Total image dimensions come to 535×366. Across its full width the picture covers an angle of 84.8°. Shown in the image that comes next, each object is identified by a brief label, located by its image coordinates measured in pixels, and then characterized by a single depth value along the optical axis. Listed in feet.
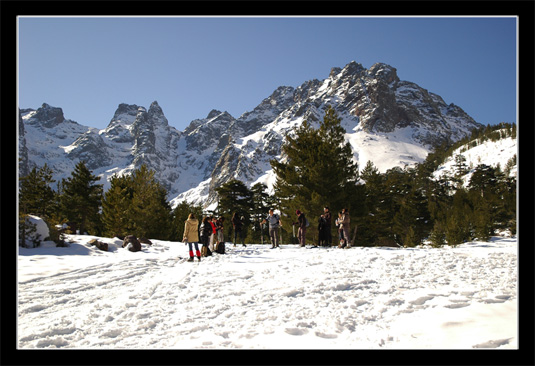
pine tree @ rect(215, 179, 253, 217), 131.64
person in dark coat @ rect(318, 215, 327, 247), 50.55
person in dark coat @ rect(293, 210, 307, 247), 51.07
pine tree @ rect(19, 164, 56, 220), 94.74
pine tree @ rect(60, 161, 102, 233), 113.70
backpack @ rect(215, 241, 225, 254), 44.75
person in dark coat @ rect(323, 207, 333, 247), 50.01
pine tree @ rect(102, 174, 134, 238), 83.10
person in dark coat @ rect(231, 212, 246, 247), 52.20
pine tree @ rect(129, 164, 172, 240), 79.51
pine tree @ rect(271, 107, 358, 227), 65.92
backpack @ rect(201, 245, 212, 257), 41.34
